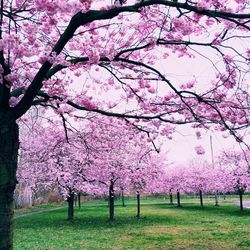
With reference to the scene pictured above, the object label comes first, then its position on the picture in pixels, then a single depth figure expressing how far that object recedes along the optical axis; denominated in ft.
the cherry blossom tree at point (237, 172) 100.53
